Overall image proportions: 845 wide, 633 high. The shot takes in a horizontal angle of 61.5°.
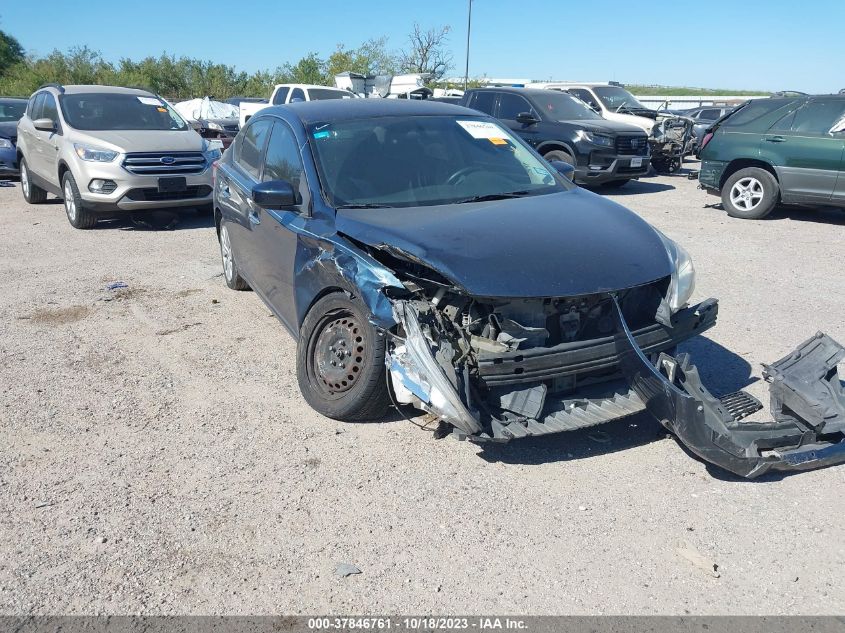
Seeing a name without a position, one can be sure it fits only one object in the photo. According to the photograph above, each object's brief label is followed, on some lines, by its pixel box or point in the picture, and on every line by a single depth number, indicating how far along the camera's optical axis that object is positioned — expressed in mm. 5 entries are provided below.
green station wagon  9766
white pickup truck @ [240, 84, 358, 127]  17766
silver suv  9438
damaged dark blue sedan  3463
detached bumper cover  3383
